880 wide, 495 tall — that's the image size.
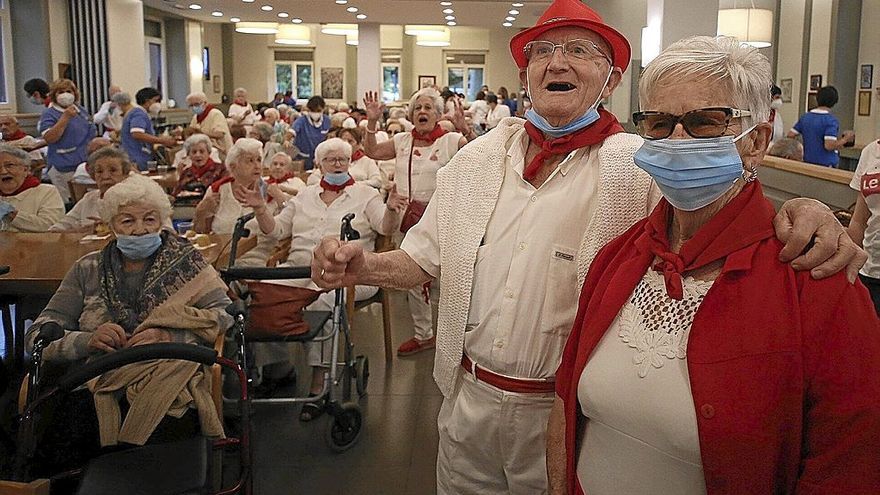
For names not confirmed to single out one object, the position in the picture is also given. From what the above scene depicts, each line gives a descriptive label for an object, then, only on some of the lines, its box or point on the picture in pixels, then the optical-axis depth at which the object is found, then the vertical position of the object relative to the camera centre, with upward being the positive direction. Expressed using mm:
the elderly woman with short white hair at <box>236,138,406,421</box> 4609 -566
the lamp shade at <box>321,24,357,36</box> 22562 +2116
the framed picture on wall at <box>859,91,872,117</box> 10453 +72
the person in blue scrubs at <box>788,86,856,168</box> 7668 -209
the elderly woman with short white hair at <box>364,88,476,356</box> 5334 -283
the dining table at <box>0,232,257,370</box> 3641 -708
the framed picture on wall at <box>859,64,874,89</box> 10484 +404
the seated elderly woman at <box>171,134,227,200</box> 6339 -461
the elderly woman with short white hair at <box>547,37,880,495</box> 1227 -348
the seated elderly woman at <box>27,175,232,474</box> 2836 -765
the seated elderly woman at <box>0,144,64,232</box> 4840 -530
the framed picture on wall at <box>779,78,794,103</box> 12453 +308
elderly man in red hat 1771 -285
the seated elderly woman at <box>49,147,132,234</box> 4633 -338
